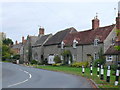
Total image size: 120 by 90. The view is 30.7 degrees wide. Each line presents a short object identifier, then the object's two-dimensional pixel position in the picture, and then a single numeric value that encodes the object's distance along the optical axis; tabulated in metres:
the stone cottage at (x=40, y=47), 59.34
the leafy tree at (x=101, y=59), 35.50
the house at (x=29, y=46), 66.62
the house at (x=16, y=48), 99.56
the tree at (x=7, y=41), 114.38
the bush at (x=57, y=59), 47.97
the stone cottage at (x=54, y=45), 50.81
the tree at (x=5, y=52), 87.81
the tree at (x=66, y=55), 44.96
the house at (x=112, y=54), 32.96
